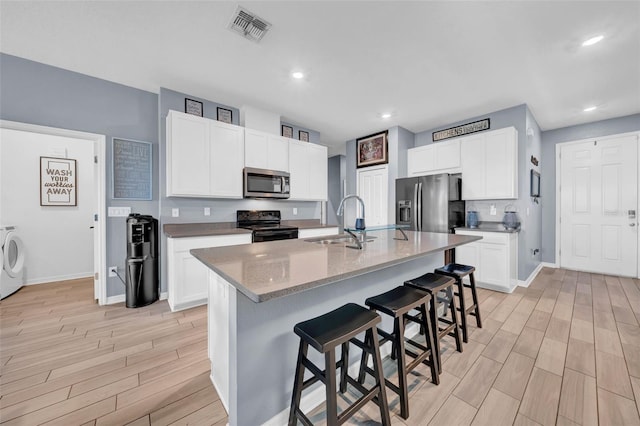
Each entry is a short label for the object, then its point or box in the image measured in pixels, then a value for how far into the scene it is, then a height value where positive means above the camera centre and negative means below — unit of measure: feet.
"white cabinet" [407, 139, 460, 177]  13.16 +3.06
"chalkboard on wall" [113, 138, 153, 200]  9.73 +1.77
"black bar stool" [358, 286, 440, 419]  4.39 -2.38
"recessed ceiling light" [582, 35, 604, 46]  6.98 +5.02
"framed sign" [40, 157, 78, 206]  12.25 +1.57
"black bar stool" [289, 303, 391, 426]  3.34 -2.14
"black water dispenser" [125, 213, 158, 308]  9.16 -1.95
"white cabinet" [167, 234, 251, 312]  8.79 -2.29
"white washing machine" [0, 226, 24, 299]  9.98 -2.19
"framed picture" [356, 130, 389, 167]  15.48 +4.14
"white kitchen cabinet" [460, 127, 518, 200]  11.34 +2.29
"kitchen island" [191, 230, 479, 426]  3.29 -1.71
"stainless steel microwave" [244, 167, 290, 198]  11.28 +1.39
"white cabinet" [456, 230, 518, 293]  10.75 -2.22
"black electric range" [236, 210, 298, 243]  10.37 -0.66
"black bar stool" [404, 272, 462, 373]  5.58 -2.06
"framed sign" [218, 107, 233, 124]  11.34 +4.59
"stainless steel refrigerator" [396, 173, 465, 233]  12.21 +0.46
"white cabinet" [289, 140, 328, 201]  13.21 +2.33
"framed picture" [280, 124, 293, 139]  13.85 +4.65
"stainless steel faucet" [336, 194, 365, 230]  5.87 -0.31
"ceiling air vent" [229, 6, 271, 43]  6.26 +5.09
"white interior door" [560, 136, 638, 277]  12.89 +0.30
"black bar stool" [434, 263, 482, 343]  6.81 -2.09
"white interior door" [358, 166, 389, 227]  15.46 +1.29
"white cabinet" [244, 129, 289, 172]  11.44 +3.03
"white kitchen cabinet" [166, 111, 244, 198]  9.53 +2.31
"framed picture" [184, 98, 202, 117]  10.50 +4.62
